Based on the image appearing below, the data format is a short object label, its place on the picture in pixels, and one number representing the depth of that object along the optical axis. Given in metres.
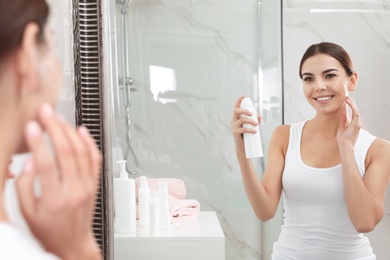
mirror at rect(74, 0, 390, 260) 1.10
